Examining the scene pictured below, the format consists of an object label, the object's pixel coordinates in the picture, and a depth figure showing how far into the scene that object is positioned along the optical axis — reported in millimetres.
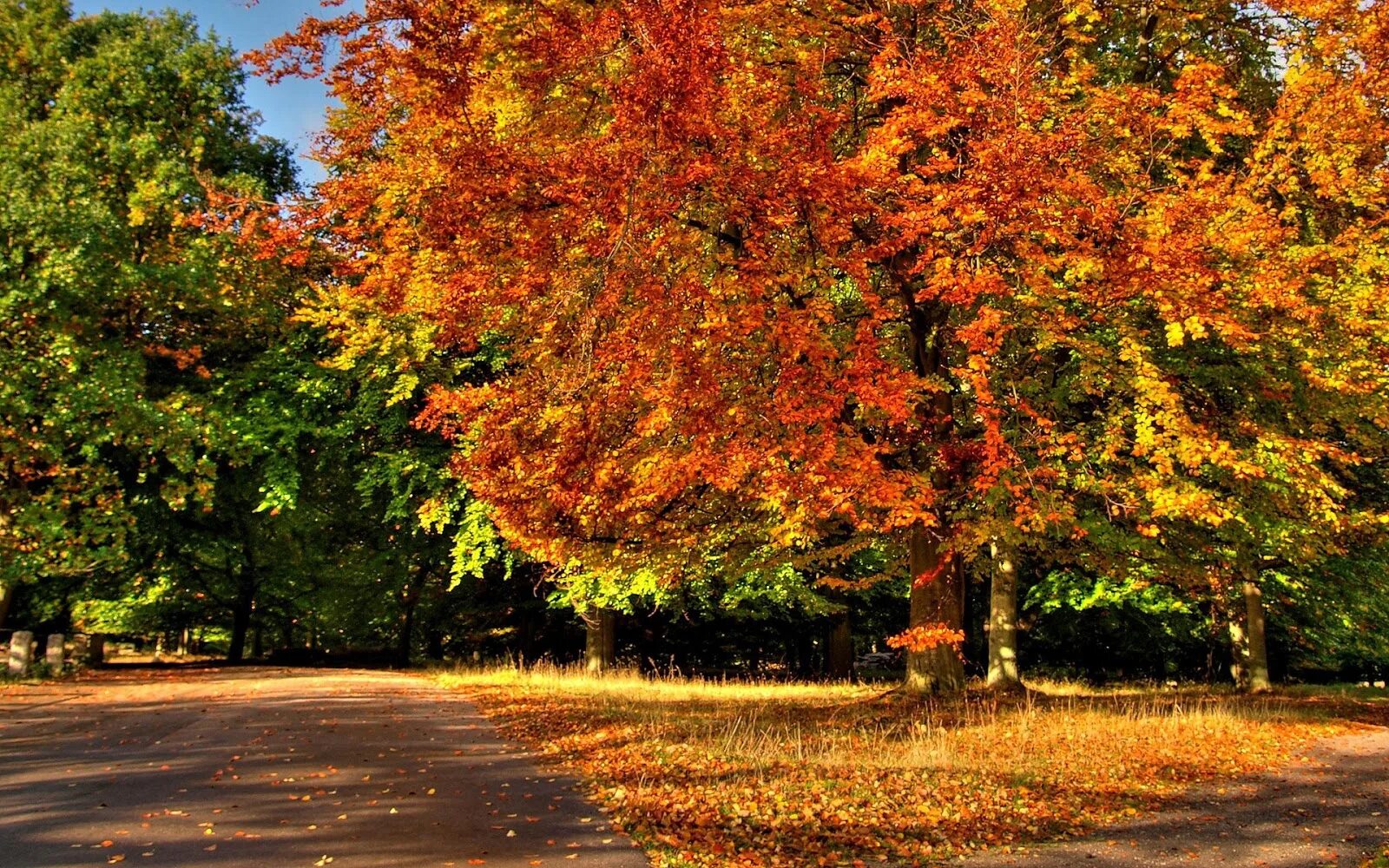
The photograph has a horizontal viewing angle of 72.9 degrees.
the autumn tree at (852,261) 10281
